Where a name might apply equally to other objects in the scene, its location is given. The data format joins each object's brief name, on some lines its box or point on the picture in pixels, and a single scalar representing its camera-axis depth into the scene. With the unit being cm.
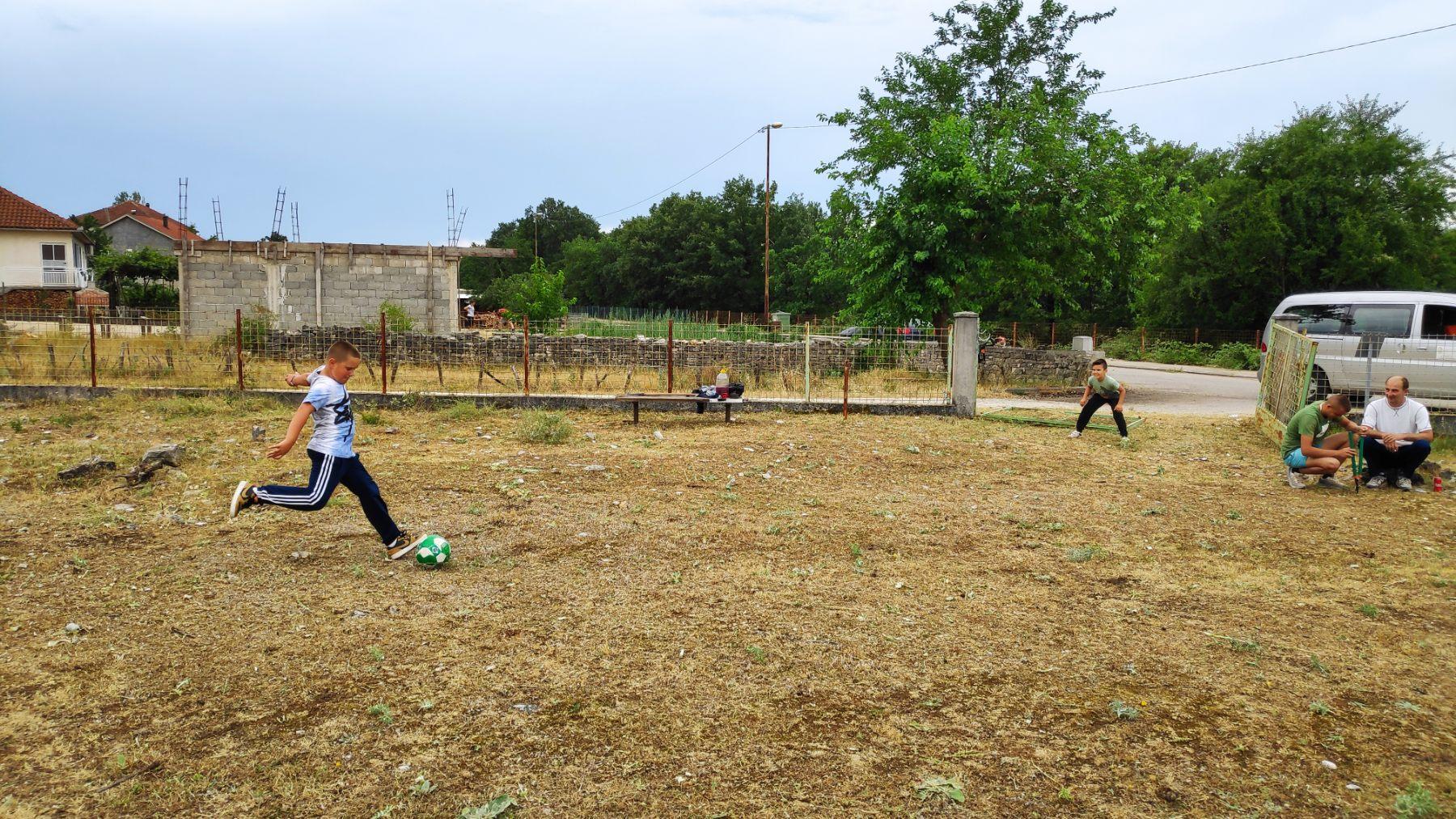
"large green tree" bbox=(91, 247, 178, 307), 3909
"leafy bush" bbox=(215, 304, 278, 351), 1595
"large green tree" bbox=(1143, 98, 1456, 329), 3145
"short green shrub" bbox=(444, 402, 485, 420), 1330
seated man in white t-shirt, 895
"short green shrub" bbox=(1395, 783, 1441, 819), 323
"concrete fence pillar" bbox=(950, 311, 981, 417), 1463
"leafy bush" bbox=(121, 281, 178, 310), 3875
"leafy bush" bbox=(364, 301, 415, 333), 2181
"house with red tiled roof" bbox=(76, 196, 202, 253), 6228
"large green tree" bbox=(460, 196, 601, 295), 9262
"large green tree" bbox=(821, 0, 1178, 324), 1880
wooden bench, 1288
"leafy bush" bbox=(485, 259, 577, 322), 3244
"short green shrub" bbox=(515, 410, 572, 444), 1139
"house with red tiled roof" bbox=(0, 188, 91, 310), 4569
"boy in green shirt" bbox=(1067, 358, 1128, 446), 1214
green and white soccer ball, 603
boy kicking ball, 590
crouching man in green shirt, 893
